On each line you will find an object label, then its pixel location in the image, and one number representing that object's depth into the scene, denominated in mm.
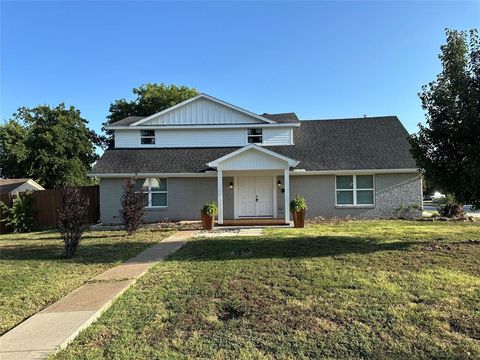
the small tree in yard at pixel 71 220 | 10109
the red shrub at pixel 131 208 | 14156
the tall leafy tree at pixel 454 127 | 9703
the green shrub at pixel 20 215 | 18016
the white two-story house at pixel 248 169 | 18500
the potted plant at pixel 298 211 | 15555
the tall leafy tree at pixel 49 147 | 39375
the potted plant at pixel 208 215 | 15484
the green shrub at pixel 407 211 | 18578
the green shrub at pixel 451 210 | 18562
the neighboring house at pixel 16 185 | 31534
